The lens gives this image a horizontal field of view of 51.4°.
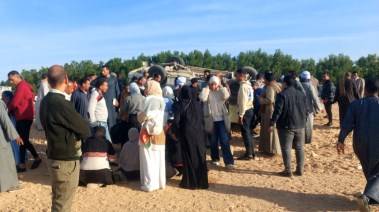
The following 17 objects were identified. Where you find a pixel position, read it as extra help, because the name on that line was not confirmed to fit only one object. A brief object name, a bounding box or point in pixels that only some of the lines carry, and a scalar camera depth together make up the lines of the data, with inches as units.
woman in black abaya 236.8
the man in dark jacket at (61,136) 144.7
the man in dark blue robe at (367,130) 188.3
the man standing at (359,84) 421.0
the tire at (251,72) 533.2
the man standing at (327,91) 450.0
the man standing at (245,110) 290.0
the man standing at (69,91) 276.1
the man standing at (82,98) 267.6
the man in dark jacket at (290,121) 253.8
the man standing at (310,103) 329.4
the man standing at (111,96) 318.3
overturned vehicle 368.8
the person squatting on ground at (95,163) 236.5
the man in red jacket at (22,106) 265.3
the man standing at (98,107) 259.1
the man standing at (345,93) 403.9
